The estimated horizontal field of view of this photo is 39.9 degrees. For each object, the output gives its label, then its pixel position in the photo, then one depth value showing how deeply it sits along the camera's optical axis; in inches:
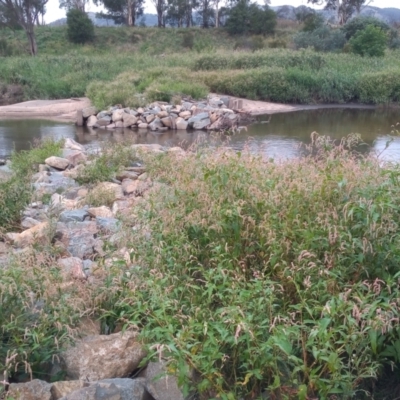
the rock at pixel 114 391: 94.9
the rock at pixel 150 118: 616.4
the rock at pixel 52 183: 252.5
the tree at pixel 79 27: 1334.9
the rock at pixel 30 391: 96.4
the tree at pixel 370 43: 1063.0
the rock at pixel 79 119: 623.5
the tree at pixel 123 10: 1611.8
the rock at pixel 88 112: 625.6
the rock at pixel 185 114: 617.6
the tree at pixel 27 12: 1213.7
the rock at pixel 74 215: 193.9
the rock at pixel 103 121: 614.1
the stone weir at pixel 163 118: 604.4
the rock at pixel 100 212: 204.2
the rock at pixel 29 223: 191.6
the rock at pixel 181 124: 604.3
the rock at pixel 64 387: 99.3
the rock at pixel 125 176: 279.9
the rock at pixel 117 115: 618.5
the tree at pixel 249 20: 1460.4
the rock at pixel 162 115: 616.1
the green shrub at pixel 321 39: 1173.1
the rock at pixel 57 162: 326.3
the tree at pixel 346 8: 1654.5
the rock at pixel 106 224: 162.1
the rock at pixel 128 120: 616.4
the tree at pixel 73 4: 1648.6
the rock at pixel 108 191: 229.0
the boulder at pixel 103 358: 107.6
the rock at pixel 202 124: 599.2
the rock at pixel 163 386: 99.1
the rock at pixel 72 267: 128.8
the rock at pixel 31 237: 157.9
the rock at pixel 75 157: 332.4
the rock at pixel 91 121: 615.5
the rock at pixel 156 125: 605.5
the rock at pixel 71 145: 393.0
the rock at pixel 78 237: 161.9
